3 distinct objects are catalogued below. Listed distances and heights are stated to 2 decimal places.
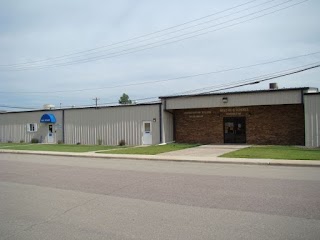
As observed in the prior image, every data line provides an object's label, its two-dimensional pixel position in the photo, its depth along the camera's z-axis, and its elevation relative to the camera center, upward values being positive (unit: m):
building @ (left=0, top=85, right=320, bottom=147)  23.19 +0.56
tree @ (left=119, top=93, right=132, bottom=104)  106.78 +10.04
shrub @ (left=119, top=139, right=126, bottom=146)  28.83 -1.30
